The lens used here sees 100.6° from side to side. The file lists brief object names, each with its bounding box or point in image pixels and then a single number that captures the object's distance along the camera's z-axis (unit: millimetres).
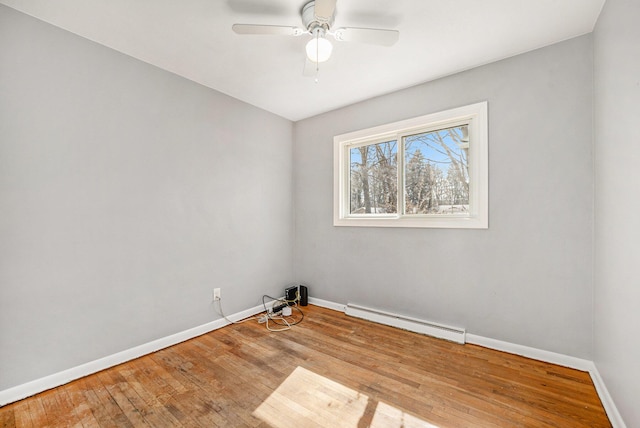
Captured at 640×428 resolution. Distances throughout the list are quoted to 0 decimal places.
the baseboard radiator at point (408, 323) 2342
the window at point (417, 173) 2354
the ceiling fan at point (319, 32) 1593
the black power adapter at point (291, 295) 3307
